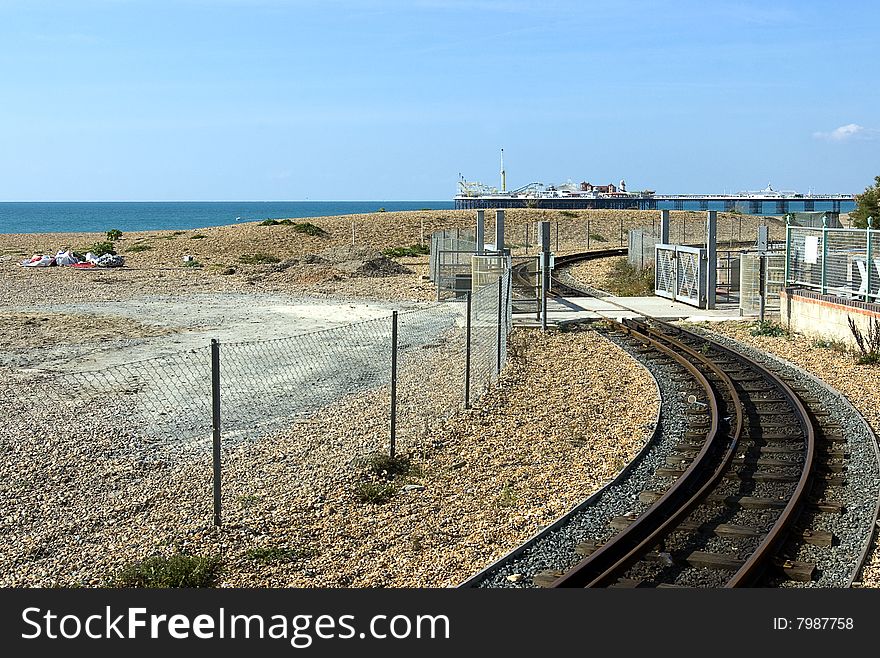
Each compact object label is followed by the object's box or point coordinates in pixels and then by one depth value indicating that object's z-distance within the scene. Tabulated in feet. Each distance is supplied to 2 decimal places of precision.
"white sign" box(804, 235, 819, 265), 79.25
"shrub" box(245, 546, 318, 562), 29.58
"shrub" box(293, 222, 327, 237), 213.05
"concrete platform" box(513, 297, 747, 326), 89.35
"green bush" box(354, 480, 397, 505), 35.32
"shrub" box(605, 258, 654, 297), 114.83
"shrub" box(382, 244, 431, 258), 179.42
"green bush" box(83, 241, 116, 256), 171.07
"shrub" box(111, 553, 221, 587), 27.22
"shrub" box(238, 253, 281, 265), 156.76
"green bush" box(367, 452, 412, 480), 38.40
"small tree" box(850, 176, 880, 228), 187.45
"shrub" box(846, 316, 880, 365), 62.23
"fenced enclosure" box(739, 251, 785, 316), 87.92
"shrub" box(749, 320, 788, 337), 77.92
